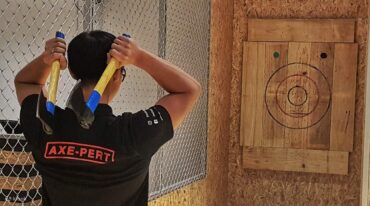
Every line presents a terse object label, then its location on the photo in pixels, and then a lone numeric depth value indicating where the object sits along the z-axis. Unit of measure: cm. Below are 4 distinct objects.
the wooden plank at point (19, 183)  193
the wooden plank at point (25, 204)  192
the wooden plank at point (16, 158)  194
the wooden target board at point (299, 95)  487
